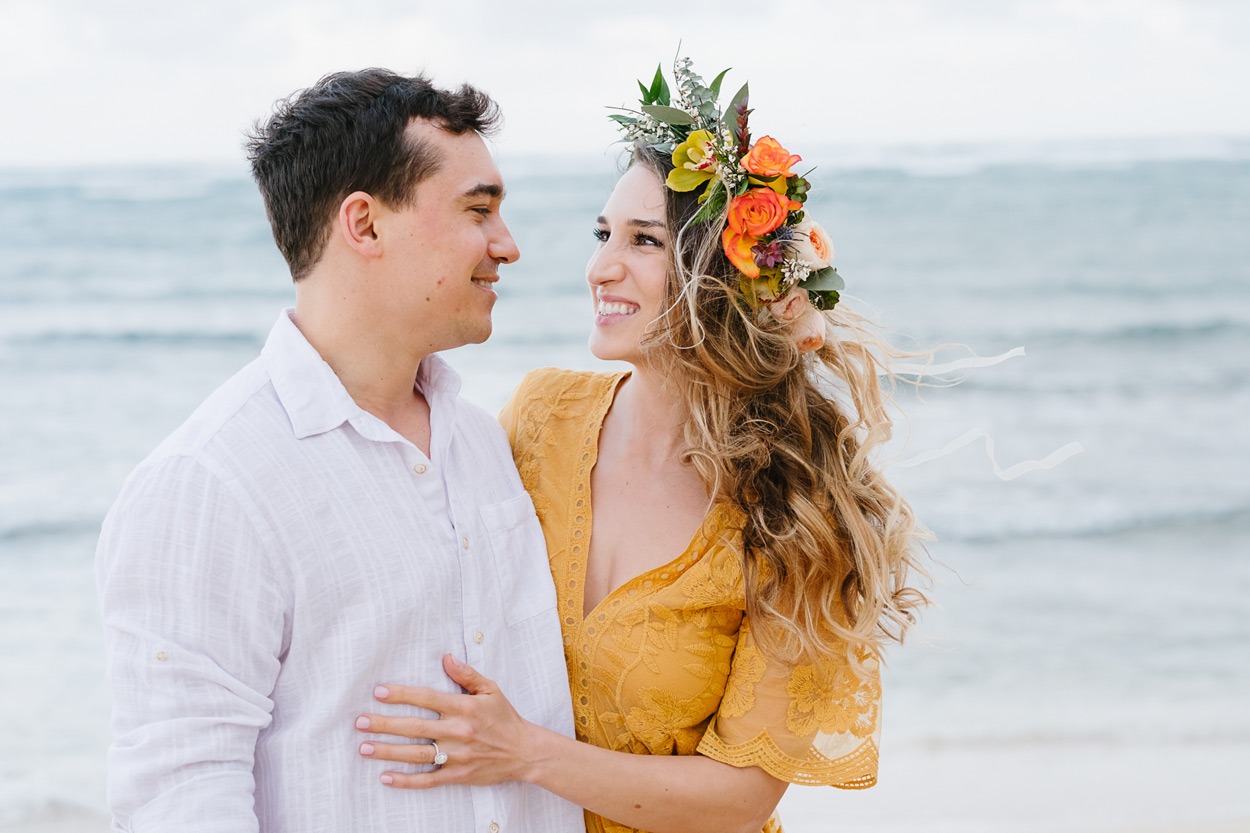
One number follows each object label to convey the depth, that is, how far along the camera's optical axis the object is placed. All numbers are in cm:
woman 248
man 177
